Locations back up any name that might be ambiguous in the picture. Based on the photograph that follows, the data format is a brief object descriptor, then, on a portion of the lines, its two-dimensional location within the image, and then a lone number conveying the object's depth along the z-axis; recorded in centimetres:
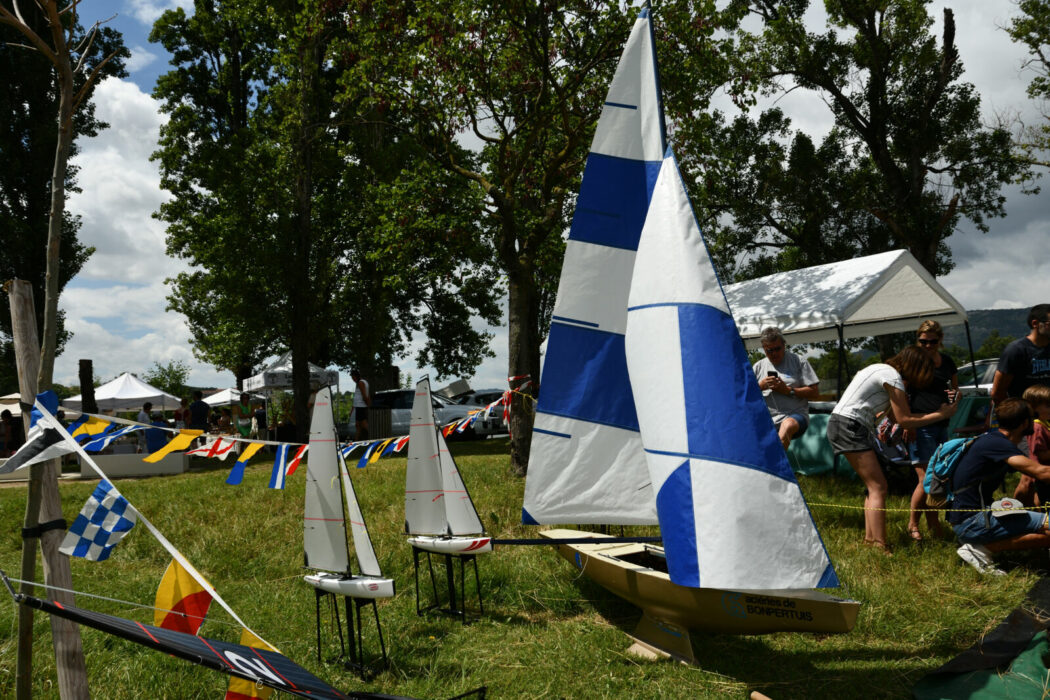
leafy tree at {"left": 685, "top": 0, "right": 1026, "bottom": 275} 2116
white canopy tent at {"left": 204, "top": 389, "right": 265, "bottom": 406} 2628
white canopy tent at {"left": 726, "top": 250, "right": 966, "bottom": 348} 1100
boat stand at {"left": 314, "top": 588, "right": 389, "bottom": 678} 436
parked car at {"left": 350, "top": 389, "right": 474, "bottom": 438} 2077
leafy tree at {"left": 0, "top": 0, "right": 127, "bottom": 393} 1966
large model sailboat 333
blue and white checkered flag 298
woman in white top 585
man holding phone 688
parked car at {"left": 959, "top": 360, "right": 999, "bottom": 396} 1861
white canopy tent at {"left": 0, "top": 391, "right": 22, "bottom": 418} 2398
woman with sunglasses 669
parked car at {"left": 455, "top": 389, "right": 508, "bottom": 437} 2238
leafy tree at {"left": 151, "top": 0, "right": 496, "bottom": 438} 1866
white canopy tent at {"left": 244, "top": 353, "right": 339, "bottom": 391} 1972
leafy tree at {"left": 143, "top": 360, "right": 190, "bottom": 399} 7825
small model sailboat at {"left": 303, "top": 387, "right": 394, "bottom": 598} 432
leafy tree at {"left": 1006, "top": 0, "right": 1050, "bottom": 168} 2031
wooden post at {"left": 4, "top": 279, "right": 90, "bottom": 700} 327
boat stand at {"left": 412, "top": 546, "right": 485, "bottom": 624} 526
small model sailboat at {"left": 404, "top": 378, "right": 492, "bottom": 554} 510
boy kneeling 529
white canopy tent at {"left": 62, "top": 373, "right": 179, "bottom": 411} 2302
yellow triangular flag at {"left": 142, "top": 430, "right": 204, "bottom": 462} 472
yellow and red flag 294
